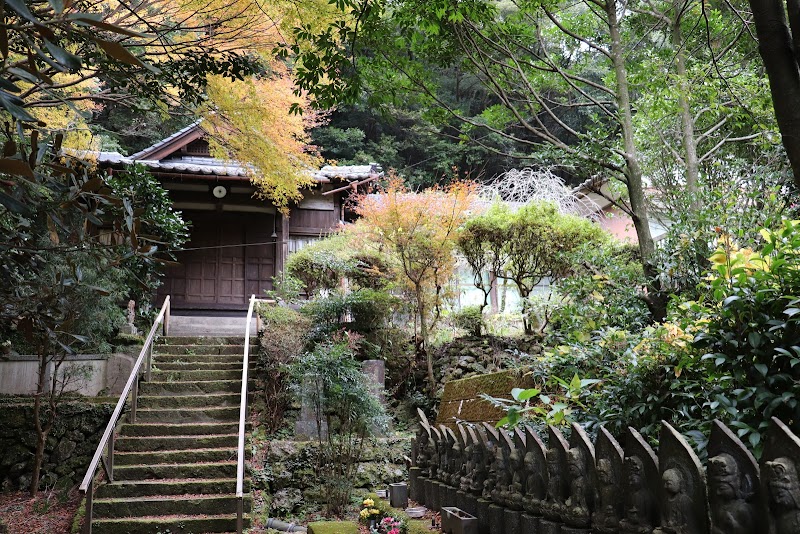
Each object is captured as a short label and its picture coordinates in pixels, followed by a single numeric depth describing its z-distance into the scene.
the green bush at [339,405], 8.52
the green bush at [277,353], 10.34
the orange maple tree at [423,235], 11.58
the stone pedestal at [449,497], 4.86
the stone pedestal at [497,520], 3.94
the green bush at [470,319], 12.38
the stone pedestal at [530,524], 3.52
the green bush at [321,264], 13.14
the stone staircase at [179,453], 7.22
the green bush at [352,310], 11.86
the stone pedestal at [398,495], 5.96
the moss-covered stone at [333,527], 5.68
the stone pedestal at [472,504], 4.36
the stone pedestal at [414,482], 5.96
